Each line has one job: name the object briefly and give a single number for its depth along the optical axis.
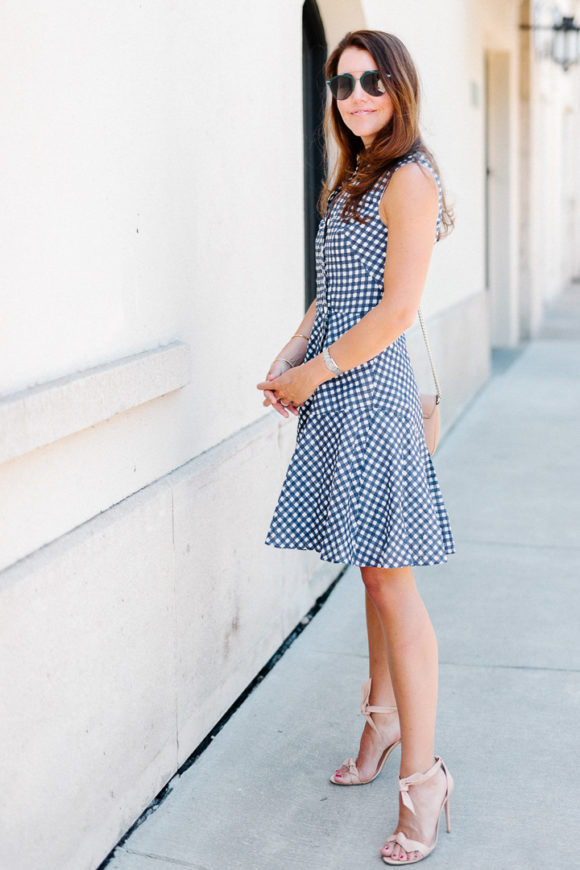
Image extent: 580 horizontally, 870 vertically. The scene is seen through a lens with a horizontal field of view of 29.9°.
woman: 2.37
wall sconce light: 12.92
